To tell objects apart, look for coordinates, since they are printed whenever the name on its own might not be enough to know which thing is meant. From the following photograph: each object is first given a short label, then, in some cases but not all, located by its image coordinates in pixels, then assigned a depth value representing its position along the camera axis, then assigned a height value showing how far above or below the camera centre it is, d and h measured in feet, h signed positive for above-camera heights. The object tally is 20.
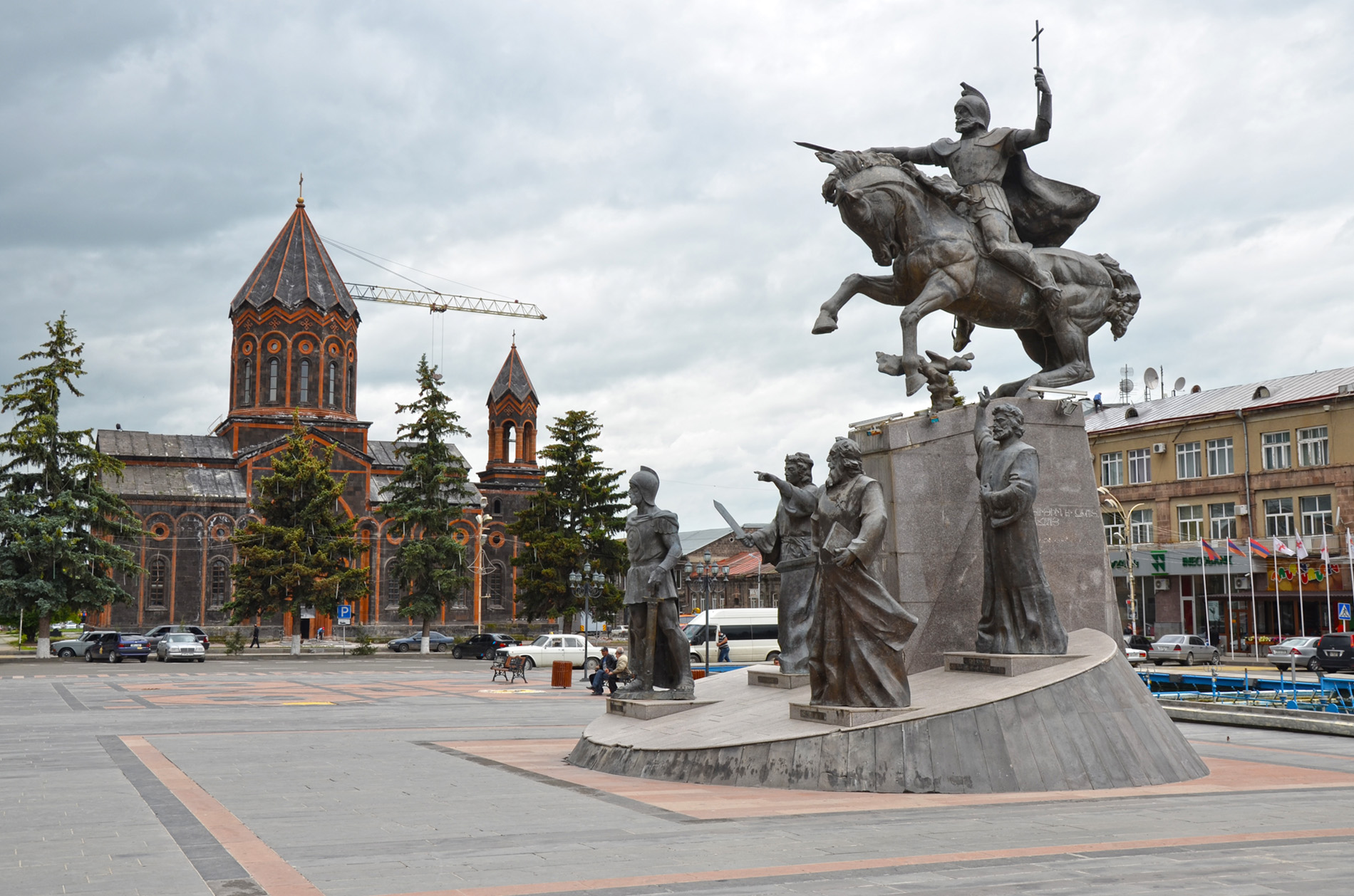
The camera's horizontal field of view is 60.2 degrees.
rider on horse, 36.70 +12.98
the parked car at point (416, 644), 179.73 -8.88
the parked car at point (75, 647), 144.77 -6.70
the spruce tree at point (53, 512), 134.21 +9.40
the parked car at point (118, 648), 135.23 -6.57
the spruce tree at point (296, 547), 151.53 +5.47
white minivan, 112.37 -4.92
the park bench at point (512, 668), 98.02 -6.94
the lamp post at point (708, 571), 106.42 +1.04
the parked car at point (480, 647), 152.87 -7.92
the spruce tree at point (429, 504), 164.45 +11.83
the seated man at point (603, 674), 76.95 -5.88
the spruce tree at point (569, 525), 164.66 +8.57
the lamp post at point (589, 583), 156.18 +0.16
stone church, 197.89 +24.90
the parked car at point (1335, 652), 97.86 -6.70
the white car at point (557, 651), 117.91 -6.66
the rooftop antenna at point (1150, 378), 173.99 +29.26
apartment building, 130.52 +8.94
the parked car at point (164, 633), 141.18 -5.41
